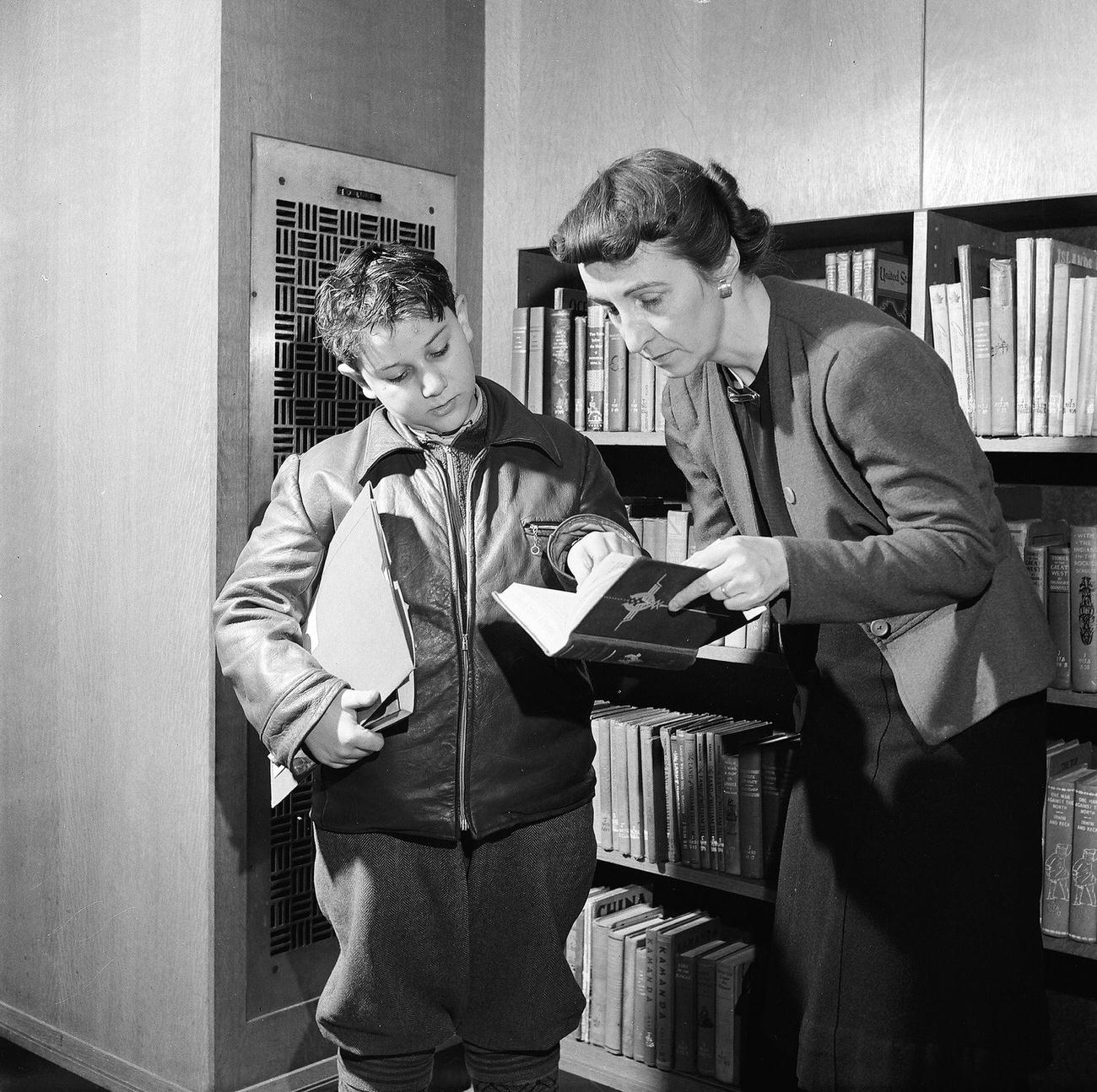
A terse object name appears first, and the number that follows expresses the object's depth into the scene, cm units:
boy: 190
